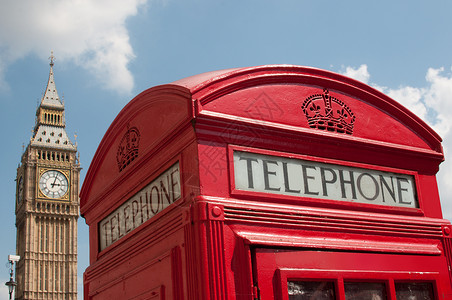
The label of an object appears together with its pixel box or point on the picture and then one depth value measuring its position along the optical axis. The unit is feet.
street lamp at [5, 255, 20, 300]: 79.67
